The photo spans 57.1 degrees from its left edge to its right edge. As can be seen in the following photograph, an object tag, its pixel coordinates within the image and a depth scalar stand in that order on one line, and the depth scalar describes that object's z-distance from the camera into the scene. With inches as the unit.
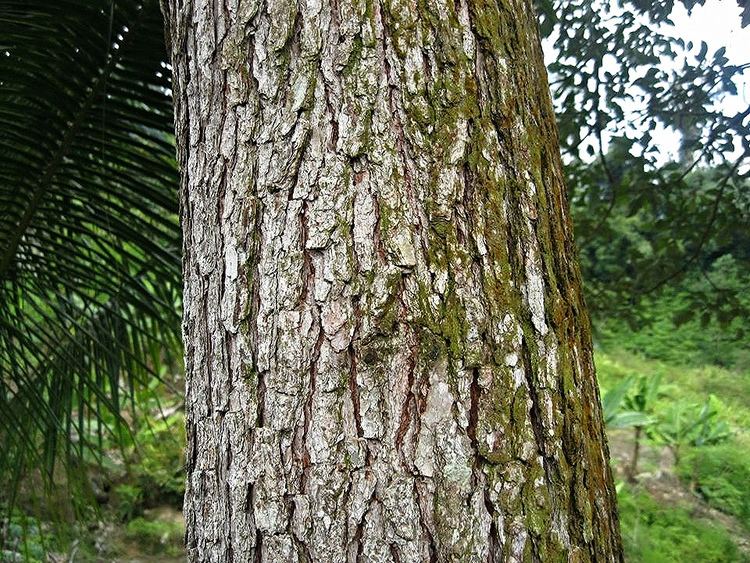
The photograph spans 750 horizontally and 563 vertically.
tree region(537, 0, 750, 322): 92.0
